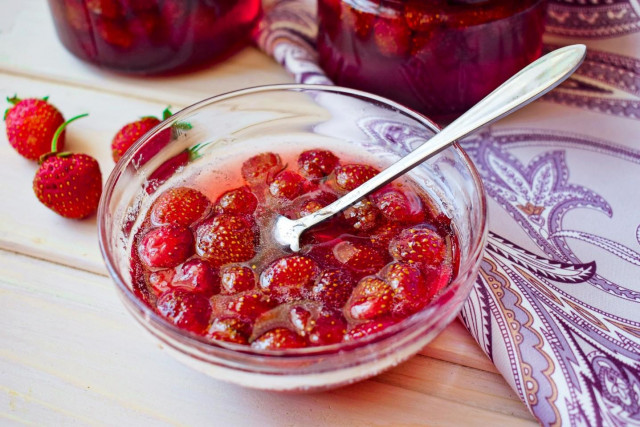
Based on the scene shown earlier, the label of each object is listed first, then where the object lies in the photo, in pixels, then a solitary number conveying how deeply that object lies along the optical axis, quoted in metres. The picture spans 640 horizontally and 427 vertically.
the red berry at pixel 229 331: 0.37
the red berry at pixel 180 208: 0.41
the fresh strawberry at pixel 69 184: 0.44
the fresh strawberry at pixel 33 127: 0.47
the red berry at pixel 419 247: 0.39
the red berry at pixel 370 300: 0.37
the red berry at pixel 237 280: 0.38
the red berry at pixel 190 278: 0.38
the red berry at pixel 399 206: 0.41
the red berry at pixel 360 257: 0.39
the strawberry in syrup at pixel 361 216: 0.41
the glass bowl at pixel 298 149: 0.35
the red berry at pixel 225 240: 0.39
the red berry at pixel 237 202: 0.41
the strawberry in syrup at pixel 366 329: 0.36
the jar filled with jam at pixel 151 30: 0.48
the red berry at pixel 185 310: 0.37
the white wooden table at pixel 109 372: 0.38
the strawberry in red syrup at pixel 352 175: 0.42
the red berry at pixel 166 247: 0.39
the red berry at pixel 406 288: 0.37
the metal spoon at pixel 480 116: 0.40
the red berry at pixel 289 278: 0.38
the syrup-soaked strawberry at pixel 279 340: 0.36
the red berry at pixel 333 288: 0.38
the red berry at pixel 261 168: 0.43
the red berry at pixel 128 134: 0.46
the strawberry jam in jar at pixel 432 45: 0.45
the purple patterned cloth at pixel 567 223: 0.38
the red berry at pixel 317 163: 0.43
